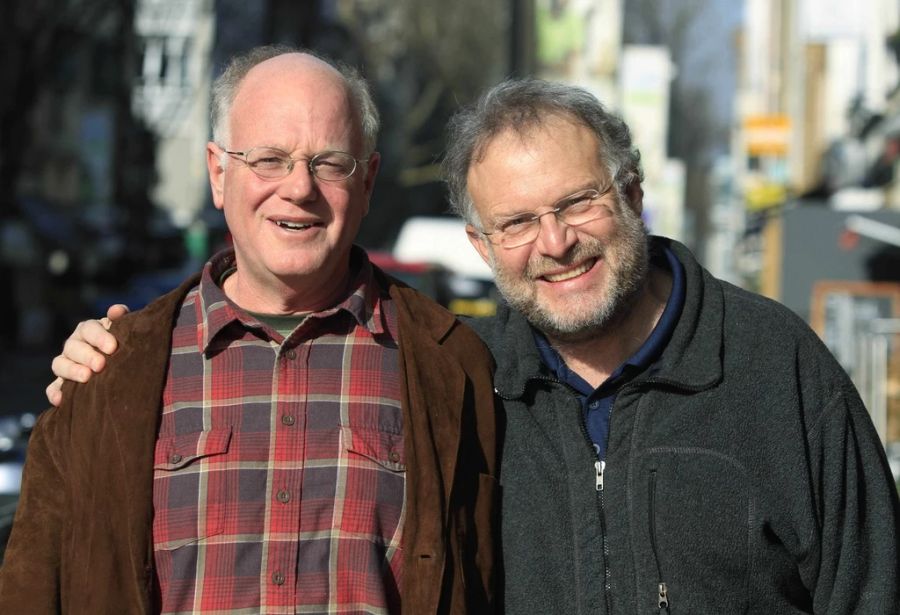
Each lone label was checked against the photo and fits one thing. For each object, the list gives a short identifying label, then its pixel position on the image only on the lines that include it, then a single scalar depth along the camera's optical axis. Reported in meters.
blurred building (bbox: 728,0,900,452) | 12.25
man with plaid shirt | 2.99
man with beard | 3.16
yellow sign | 24.91
